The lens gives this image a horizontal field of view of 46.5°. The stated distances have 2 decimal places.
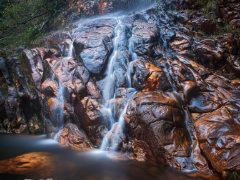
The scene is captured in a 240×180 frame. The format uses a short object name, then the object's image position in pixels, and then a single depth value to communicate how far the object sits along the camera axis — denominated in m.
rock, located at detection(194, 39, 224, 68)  10.77
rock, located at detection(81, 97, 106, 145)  9.77
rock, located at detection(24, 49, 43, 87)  11.95
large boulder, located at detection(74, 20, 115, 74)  11.20
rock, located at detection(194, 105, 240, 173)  7.12
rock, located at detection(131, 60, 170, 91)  9.77
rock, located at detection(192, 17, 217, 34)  11.88
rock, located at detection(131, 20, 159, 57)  11.42
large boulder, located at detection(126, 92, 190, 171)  8.09
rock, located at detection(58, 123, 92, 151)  9.66
